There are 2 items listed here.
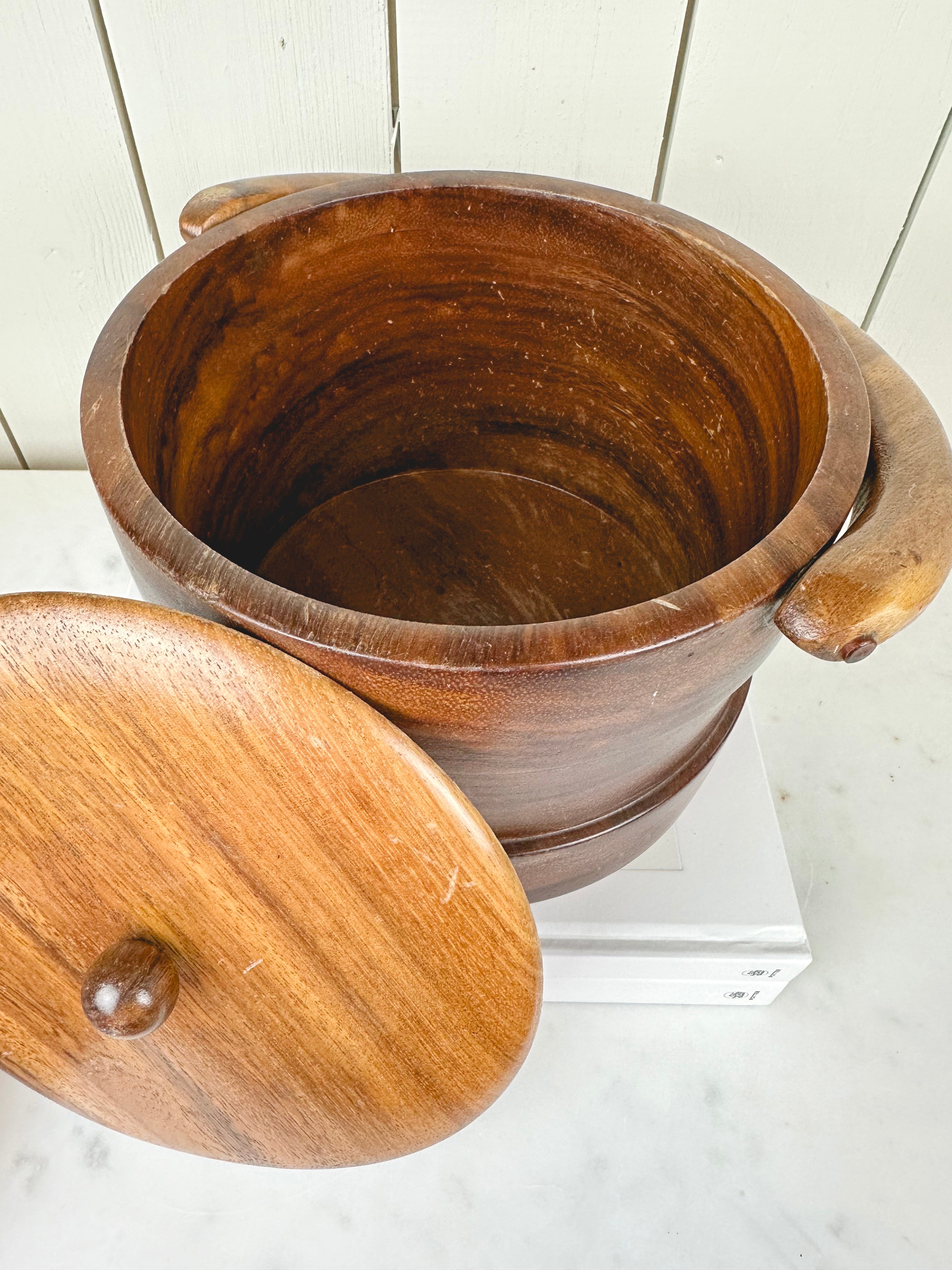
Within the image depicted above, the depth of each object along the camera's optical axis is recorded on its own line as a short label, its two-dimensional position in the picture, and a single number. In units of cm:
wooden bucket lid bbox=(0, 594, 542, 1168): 36
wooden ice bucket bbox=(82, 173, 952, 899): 37
